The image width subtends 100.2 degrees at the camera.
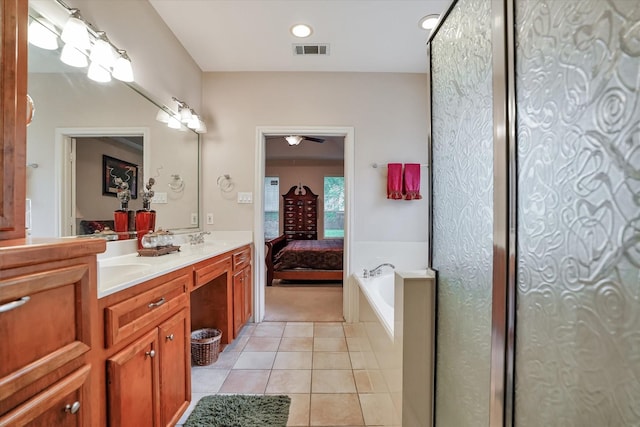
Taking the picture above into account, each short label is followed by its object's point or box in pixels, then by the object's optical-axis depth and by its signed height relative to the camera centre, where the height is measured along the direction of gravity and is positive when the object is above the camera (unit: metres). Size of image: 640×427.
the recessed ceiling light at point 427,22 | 2.14 +1.57
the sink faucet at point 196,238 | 2.37 -0.23
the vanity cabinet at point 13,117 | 0.70 +0.26
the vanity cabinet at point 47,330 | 0.59 -0.30
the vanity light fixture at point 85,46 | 1.27 +0.89
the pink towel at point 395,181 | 2.84 +0.34
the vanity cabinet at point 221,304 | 2.23 -0.76
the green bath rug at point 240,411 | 1.48 -1.16
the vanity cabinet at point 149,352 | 0.96 -0.59
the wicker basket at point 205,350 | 2.01 -1.04
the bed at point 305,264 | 4.27 -0.81
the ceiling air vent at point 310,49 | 2.49 +1.56
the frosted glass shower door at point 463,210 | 0.71 +0.01
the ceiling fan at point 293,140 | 4.09 +1.14
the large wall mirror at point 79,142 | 1.26 +0.42
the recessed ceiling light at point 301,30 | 2.24 +1.56
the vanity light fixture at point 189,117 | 2.42 +0.90
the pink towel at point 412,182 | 2.85 +0.34
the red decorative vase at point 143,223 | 1.84 -0.07
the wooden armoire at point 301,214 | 6.61 -0.02
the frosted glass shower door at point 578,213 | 0.37 +0.00
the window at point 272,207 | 6.77 +0.16
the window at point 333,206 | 6.79 +0.18
